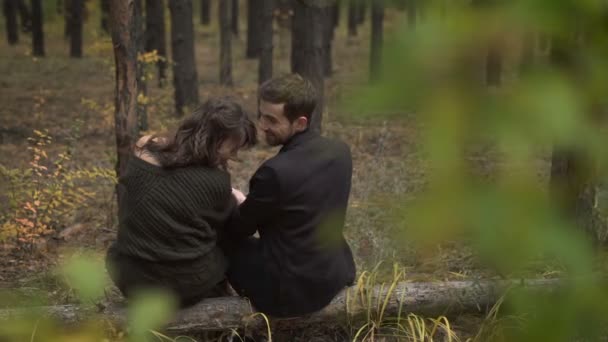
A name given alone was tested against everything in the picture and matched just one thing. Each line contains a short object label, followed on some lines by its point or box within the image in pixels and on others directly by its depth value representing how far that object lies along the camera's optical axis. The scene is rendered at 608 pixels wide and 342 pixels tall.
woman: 3.94
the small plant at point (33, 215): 6.14
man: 3.84
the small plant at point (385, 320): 4.13
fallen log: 4.11
